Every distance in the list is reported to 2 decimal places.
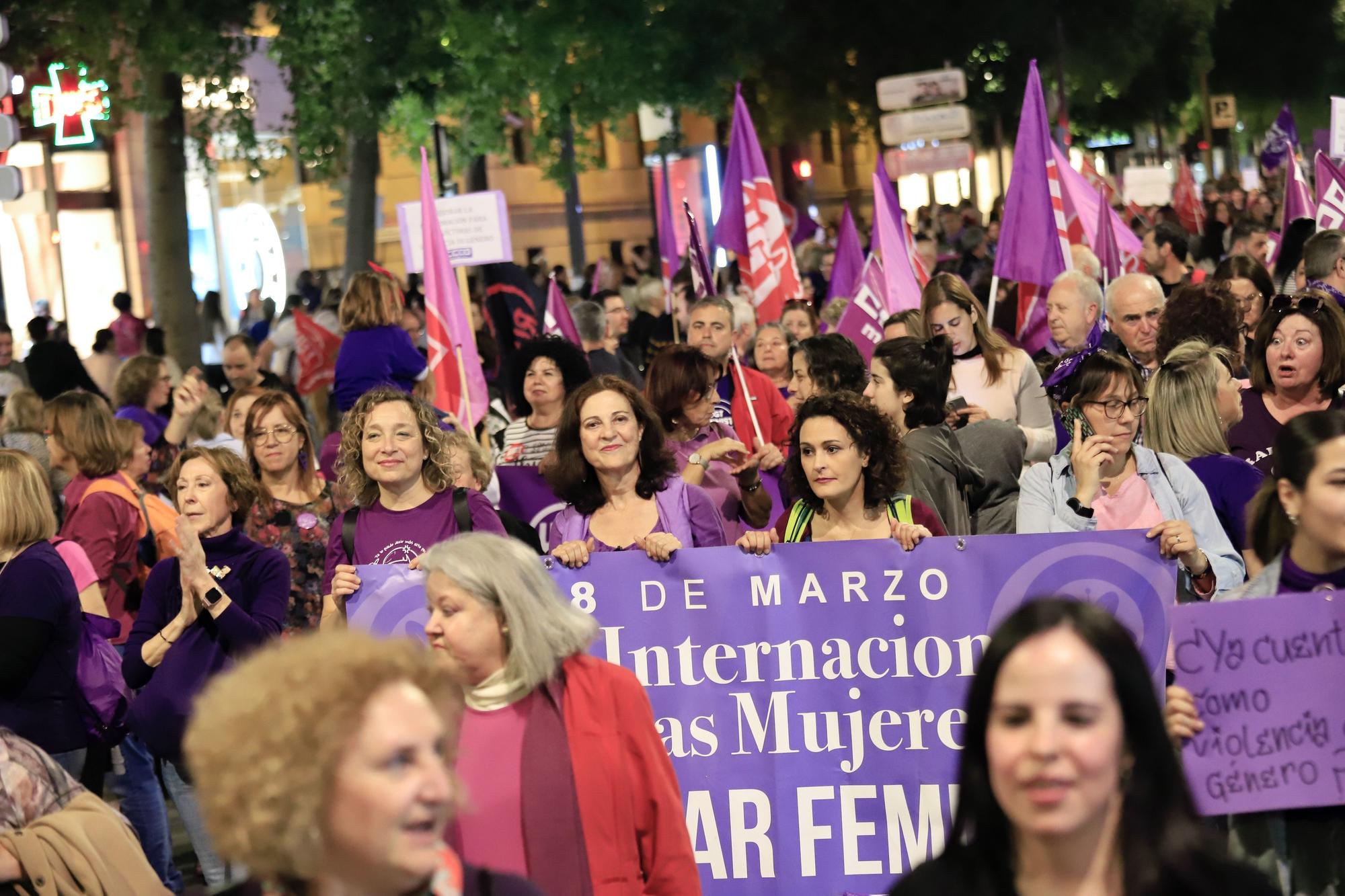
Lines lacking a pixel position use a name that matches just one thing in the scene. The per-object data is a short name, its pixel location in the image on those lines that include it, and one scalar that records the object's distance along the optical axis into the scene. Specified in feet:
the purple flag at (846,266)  49.24
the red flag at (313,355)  49.96
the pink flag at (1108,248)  45.06
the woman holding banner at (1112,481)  19.27
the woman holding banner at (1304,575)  13.61
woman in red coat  13.46
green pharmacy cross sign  78.26
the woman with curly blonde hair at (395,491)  20.81
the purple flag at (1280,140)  65.57
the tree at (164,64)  60.08
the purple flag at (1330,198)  41.45
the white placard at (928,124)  93.04
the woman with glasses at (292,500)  23.99
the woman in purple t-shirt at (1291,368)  23.53
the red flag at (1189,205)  86.12
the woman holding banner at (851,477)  20.31
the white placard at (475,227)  43.68
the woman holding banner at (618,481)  21.35
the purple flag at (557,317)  45.21
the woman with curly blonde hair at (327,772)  8.44
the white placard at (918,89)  94.89
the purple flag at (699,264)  35.65
